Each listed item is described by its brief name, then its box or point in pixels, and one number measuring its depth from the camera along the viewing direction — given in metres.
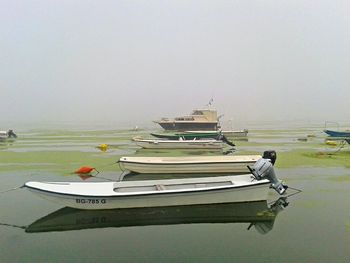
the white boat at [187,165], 13.66
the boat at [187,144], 22.52
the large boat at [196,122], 44.22
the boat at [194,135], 28.84
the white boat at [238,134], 34.28
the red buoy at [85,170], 14.19
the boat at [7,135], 32.94
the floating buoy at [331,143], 24.84
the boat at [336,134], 27.91
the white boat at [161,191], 8.49
